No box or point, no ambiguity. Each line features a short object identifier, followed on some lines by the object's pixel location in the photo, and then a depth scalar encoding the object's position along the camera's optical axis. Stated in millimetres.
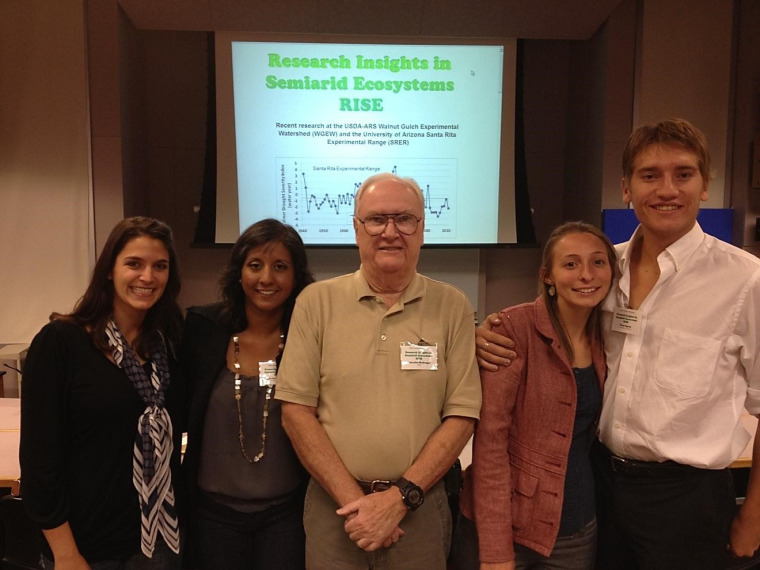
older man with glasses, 1421
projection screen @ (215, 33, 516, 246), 4074
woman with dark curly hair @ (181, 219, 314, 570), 1584
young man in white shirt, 1461
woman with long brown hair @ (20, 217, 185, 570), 1414
